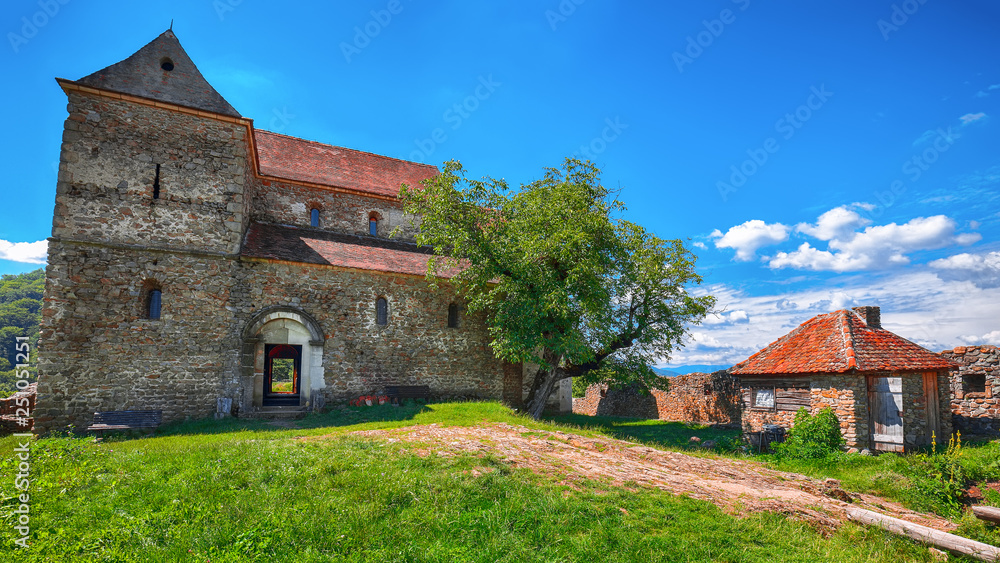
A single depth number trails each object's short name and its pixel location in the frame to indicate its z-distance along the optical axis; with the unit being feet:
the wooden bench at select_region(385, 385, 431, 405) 54.85
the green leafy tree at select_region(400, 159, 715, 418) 51.24
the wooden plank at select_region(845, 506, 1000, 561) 20.24
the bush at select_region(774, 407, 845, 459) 42.09
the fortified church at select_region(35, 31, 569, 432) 43.93
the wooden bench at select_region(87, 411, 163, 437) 40.86
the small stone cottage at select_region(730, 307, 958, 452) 42.60
